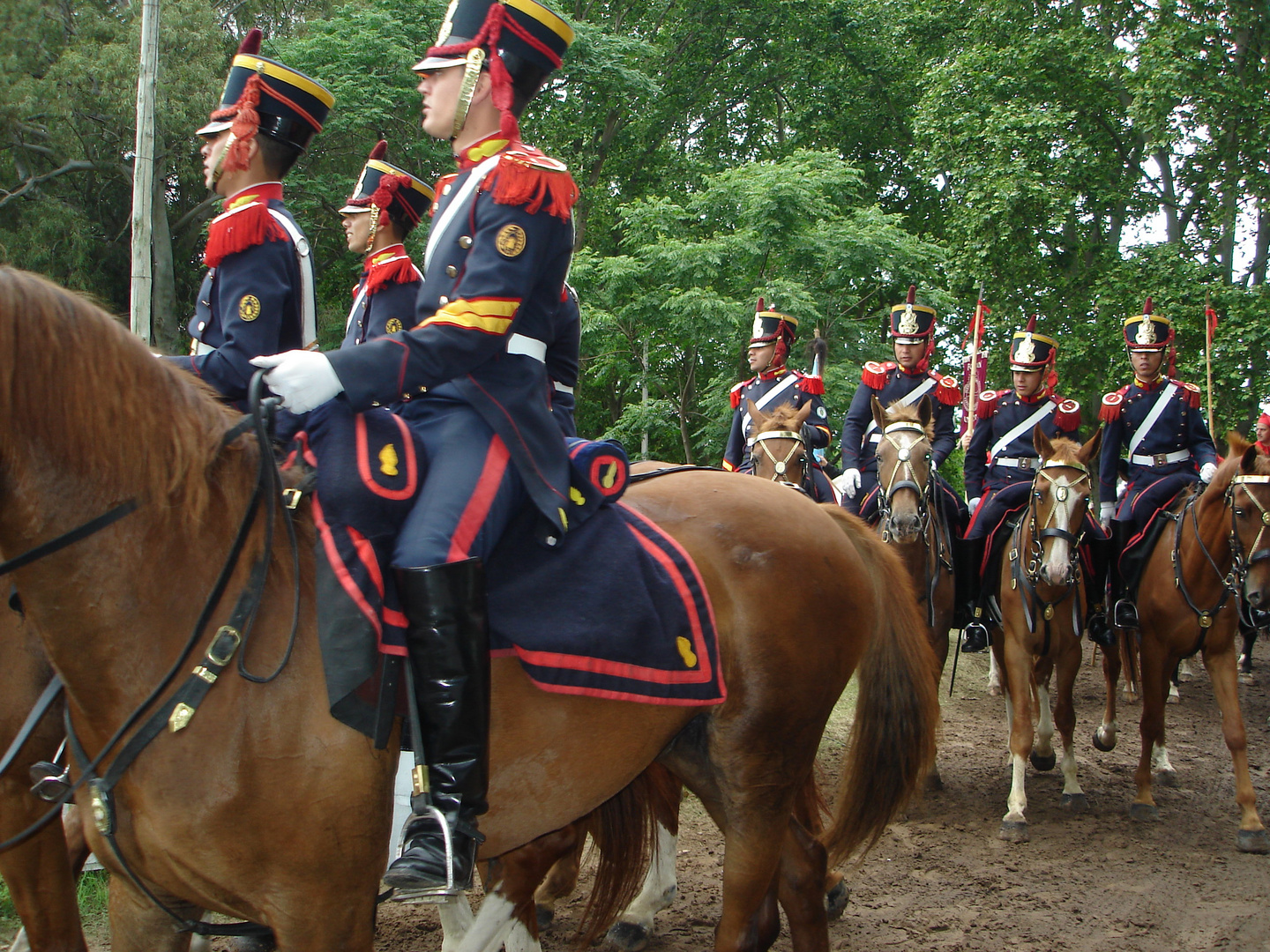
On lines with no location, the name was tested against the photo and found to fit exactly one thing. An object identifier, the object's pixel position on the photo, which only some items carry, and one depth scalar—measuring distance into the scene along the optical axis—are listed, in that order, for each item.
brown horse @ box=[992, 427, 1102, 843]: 6.39
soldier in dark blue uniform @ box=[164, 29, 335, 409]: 3.16
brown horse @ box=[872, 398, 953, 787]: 6.56
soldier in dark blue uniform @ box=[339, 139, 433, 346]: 4.59
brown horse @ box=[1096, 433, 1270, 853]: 6.53
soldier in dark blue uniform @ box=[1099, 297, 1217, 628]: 7.48
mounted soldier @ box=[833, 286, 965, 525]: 7.87
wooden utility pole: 9.49
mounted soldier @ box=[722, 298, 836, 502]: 8.87
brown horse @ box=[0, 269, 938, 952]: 2.09
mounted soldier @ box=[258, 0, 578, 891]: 2.38
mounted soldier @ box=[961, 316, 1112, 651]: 7.50
